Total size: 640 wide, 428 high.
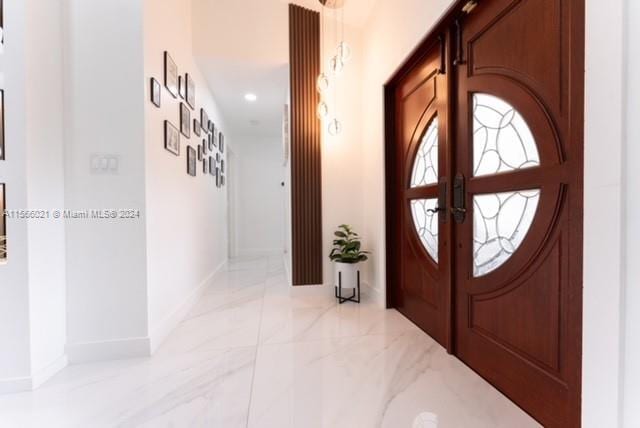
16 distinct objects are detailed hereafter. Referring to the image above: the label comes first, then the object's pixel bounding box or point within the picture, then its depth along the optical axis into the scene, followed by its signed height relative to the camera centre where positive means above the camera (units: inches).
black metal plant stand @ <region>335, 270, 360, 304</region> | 108.1 -33.3
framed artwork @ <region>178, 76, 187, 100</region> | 98.1 +42.7
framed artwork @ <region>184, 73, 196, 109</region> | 105.3 +45.9
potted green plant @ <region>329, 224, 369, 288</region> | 107.6 -19.1
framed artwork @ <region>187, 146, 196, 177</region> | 107.3 +18.7
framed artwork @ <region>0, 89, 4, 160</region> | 56.6 +17.6
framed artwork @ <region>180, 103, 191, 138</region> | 98.9 +32.1
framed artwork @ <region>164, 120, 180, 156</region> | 84.2 +22.1
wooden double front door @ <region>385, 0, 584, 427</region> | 41.8 +2.6
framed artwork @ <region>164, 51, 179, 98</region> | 84.4 +41.5
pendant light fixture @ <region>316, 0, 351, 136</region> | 110.0 +49.3
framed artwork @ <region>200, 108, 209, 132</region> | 128.1 +41.7
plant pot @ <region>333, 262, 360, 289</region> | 107.6 -24.4
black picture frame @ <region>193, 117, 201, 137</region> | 116.2 +34.5
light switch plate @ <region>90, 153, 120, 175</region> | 67.5 +10.9
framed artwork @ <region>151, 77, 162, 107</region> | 74.2 +31.4
